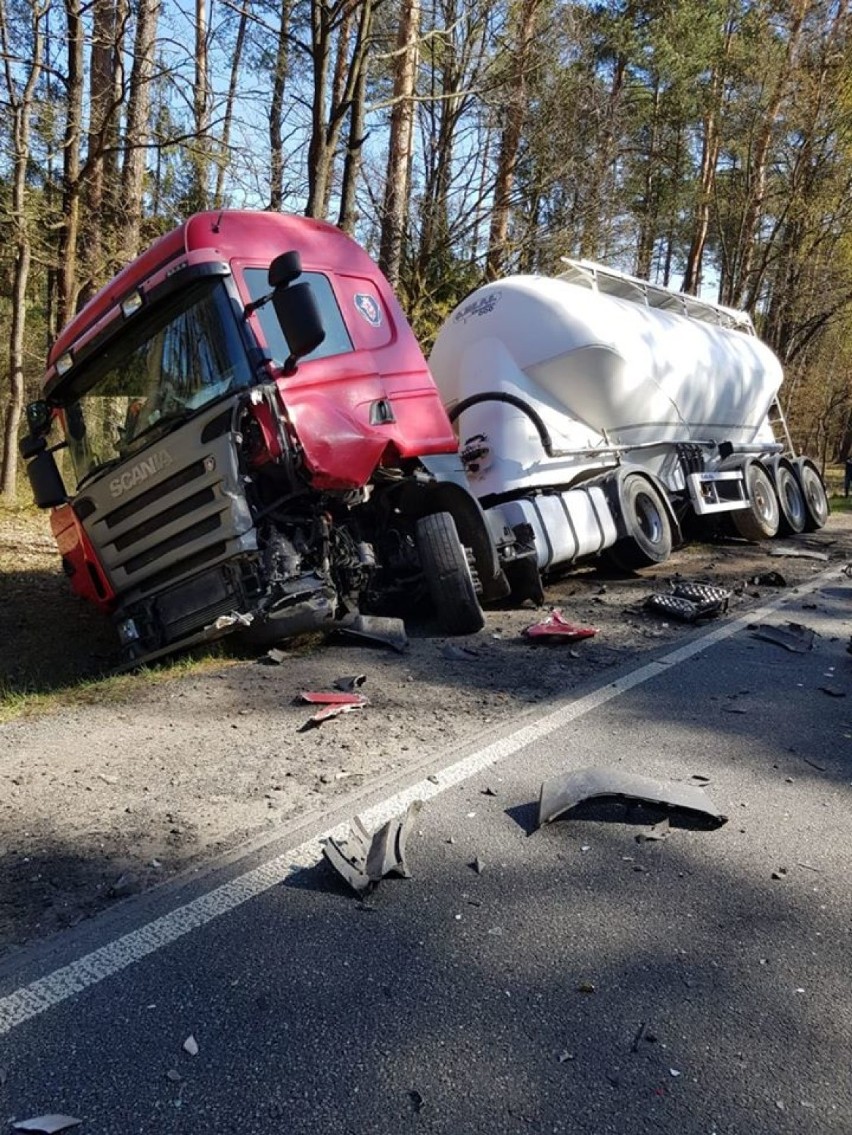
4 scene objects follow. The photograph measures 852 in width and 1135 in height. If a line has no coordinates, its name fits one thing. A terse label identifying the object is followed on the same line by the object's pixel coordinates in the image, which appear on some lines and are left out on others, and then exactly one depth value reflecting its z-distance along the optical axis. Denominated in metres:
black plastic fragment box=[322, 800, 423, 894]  2.86
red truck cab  5.37
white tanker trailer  8.64
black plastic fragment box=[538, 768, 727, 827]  3.35
